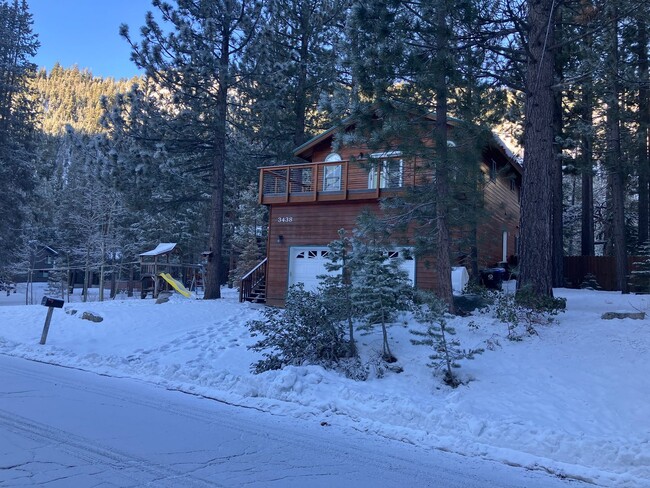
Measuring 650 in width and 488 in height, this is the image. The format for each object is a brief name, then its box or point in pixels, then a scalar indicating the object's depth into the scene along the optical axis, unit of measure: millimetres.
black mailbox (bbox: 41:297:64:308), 12469
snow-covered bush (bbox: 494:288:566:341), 9798
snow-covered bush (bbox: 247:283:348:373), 9180
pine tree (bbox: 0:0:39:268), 29084
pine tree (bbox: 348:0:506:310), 10625
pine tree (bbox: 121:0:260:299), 17672
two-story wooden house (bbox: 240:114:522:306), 16844
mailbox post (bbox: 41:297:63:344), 12461
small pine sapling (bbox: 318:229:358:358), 9477
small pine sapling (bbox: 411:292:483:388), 7977
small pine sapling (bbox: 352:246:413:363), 9258
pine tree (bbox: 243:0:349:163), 18578
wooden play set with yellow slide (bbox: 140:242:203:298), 22750
